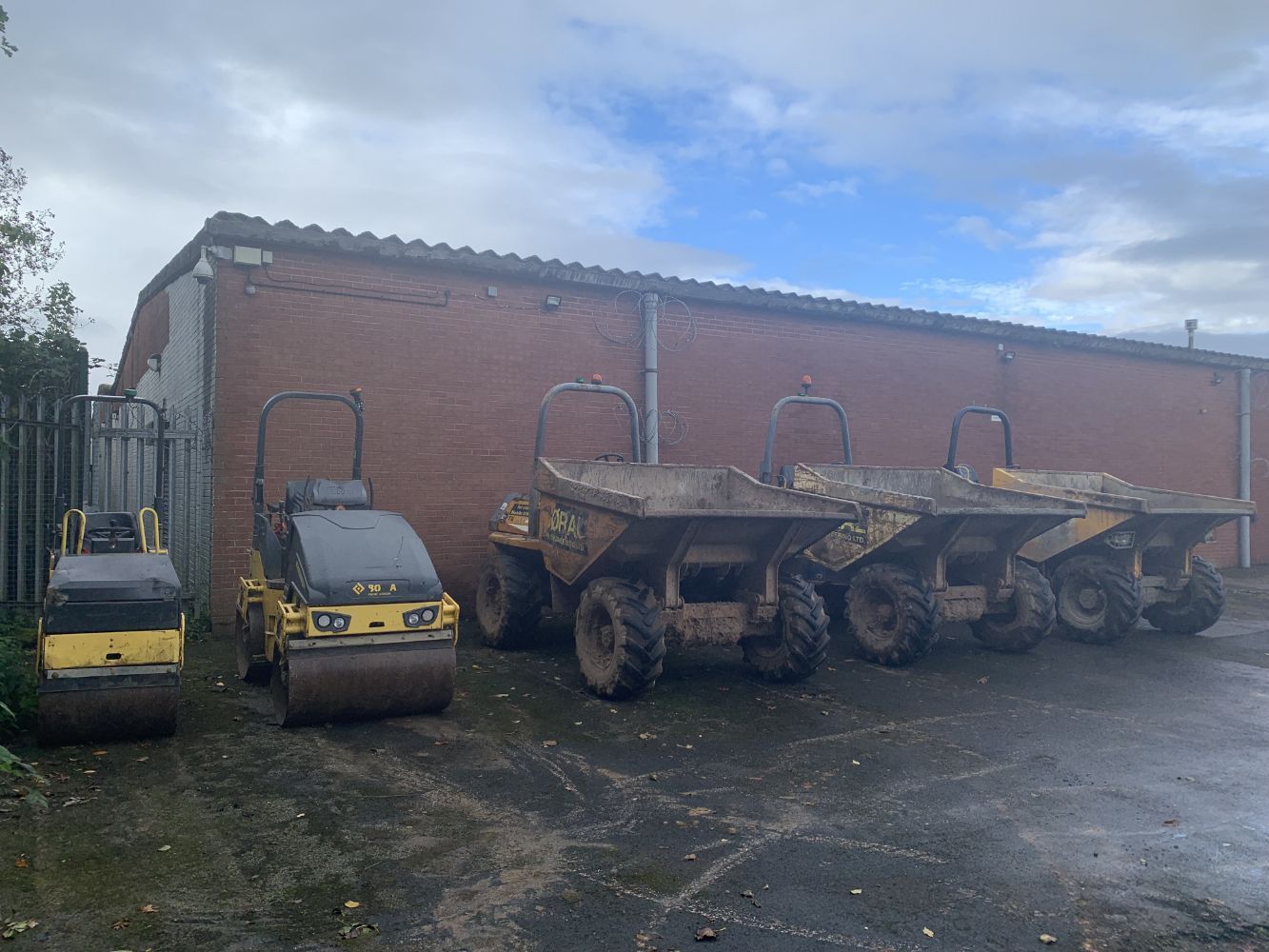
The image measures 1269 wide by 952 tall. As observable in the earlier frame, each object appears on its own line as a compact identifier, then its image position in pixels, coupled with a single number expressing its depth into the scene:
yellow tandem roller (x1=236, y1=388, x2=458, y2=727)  5.96
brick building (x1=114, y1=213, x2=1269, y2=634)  9.81
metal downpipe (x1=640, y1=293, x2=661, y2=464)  12.17
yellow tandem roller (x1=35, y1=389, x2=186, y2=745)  5.43
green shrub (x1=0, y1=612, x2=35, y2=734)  5.89
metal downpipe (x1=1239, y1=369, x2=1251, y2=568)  18.22
